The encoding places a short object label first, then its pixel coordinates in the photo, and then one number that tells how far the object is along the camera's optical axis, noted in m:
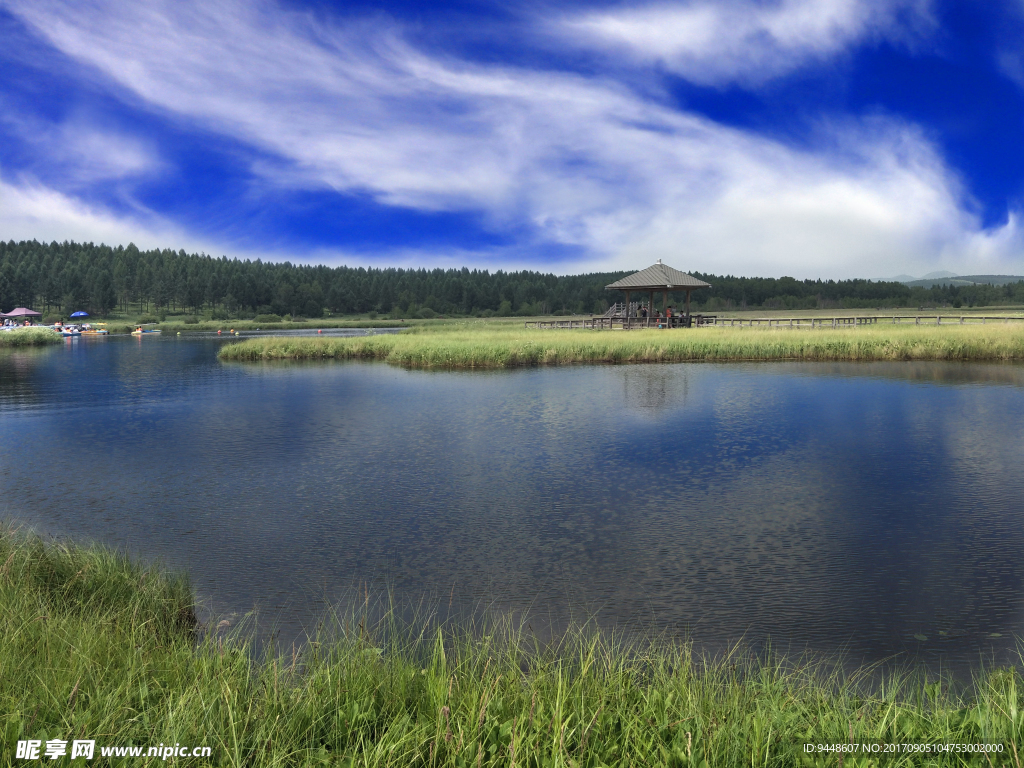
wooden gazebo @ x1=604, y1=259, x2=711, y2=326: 49.25
